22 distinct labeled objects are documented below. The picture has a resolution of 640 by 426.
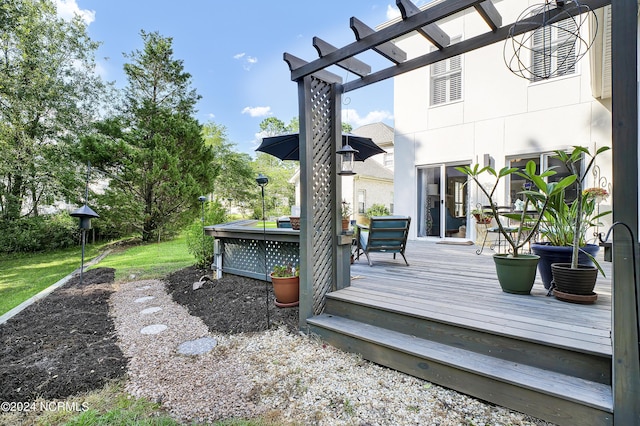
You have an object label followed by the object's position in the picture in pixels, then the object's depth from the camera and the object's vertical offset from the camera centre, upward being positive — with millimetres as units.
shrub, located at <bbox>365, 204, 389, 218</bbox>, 13117 +186
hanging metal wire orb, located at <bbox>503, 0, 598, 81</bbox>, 2187 +2923
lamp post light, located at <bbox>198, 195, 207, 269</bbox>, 6250 -830
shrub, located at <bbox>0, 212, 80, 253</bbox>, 10336 -656
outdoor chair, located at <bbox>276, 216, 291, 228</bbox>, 6492 -153
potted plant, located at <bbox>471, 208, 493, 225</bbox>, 6182 -108
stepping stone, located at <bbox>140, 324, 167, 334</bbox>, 3422 -1323
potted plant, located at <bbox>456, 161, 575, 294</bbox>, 2739 -462
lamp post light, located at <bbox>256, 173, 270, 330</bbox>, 3562 +418
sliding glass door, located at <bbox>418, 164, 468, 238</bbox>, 7688 +353
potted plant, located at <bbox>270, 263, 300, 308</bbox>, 3639 -899
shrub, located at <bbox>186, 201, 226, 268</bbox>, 6250 -578
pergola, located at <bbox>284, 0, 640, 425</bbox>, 1555 +547
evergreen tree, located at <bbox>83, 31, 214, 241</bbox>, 11305 +2561
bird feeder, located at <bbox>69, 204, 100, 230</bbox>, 5312 -16
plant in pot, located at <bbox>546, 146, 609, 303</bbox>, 2541 -508
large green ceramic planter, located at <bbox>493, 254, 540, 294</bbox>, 2918 -552
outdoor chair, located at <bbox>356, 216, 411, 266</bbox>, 4531 -290
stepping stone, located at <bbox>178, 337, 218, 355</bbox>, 2930 -1321
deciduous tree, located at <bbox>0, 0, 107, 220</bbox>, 10312 +4254
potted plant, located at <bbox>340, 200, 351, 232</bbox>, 4019 -119
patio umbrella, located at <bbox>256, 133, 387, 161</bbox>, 4110 +987
